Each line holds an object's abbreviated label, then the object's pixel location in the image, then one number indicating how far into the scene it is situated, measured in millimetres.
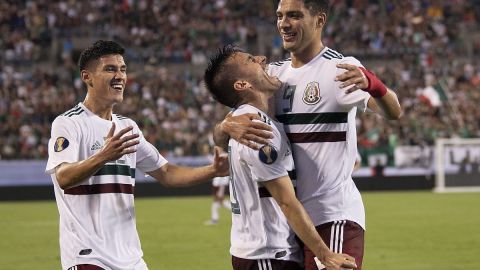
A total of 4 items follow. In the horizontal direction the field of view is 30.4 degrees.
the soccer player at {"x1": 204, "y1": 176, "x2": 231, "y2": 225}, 18156
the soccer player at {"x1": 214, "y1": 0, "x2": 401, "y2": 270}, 4910
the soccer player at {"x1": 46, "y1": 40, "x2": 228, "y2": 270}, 5402
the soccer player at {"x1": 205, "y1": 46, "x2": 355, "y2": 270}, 4484
